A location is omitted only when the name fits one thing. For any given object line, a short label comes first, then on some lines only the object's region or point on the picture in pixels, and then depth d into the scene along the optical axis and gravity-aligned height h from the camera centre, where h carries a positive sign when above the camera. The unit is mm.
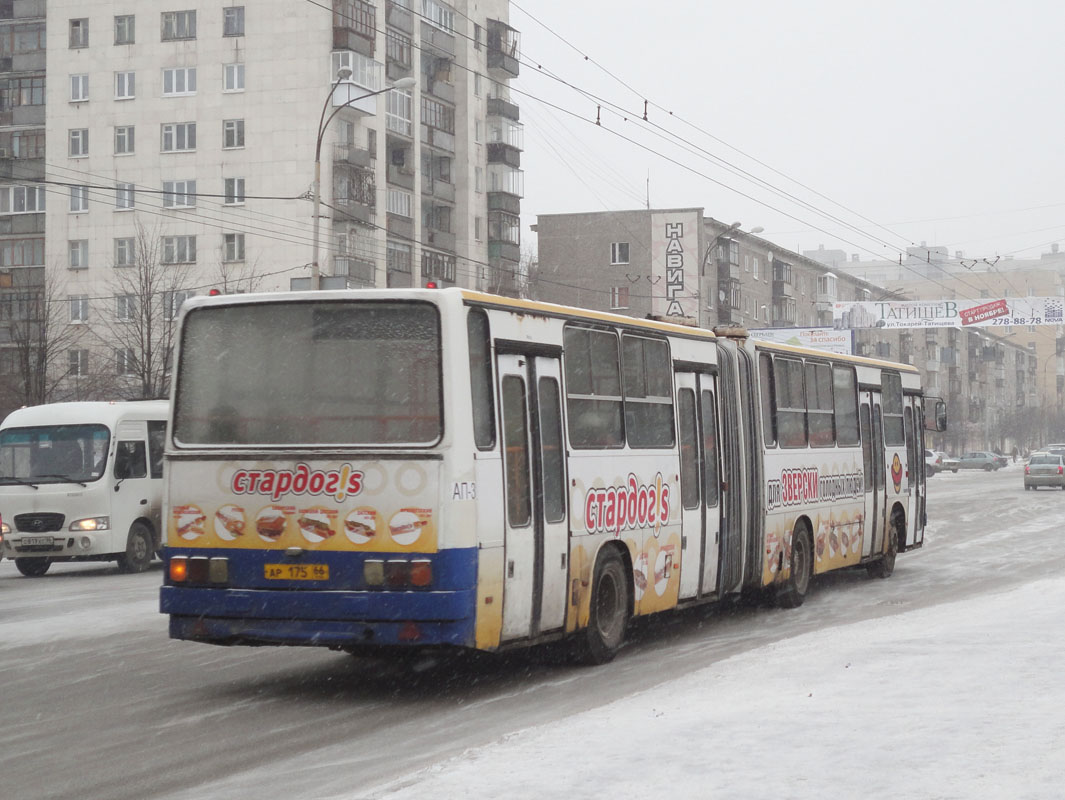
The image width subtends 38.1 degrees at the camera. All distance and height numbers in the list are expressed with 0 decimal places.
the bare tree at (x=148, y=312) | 44250 +6005
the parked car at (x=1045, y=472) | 58688 -580
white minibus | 22188 -158
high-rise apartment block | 63438 +13702
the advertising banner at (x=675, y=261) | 88938 +12092
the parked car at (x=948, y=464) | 98819 -358
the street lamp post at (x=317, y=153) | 32078 +6945
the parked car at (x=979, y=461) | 100625 -224
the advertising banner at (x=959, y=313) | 56156 +5487
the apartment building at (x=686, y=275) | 92062 +12213
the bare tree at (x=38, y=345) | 42406 +3904
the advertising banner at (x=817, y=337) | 67938 +5556
